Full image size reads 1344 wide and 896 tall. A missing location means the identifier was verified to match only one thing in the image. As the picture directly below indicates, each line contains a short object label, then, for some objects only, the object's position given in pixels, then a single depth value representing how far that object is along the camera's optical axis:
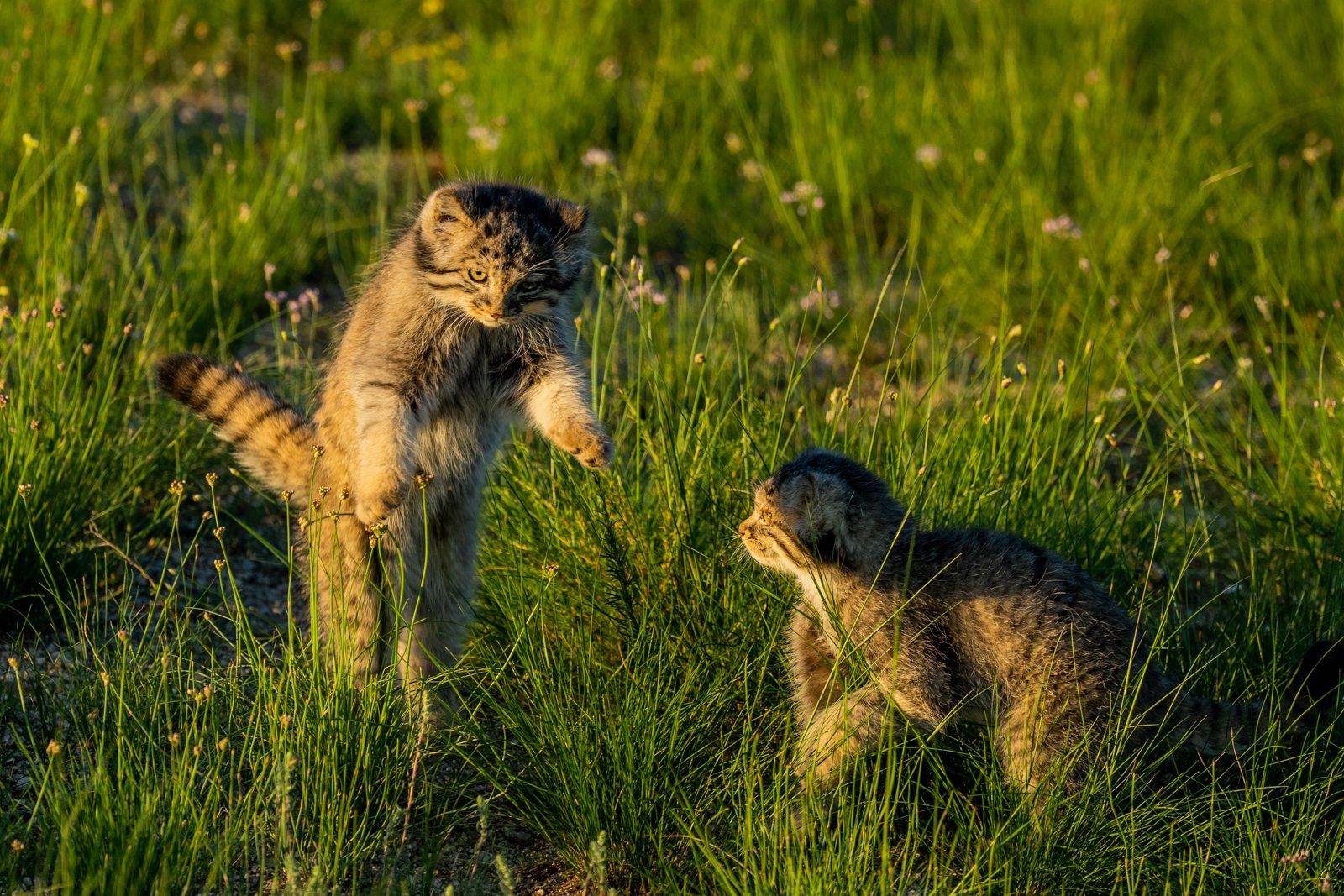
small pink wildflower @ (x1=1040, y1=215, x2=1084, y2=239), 10.80
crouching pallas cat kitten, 6.81
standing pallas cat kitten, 7.79
